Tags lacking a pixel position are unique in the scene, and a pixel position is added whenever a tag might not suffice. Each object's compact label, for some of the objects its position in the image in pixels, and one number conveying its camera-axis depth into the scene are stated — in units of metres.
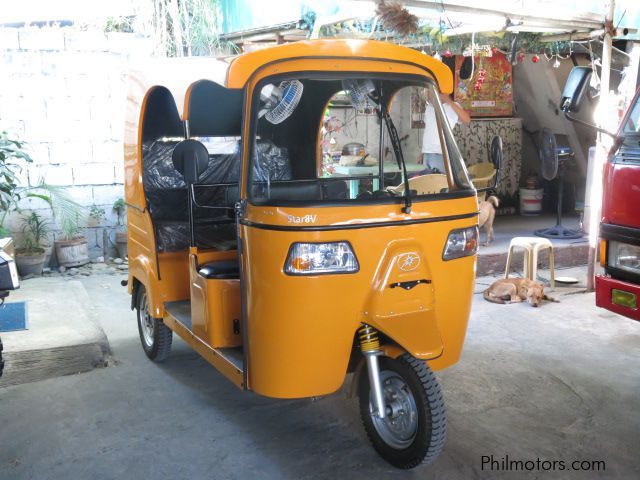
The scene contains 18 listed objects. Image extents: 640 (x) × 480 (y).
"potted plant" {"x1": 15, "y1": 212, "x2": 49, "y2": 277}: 7.84
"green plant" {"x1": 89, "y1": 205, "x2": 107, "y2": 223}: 8.63
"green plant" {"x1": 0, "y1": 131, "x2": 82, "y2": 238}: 7.45
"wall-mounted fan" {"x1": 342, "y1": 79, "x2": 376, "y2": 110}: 3.76
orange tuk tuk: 3.34
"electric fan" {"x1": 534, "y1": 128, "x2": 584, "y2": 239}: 8.59
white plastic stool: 7.34
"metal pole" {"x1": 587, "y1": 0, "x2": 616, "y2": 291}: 6.72
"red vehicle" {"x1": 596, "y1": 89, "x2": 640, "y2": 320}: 4.15
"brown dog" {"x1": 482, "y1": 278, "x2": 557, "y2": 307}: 6.80
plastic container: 11.39
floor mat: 5.54
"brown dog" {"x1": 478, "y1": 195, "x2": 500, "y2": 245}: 8.51
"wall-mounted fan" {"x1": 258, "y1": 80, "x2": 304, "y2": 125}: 3.58
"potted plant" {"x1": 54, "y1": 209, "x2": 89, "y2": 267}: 8.24
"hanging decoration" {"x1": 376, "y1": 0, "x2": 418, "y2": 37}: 5.63
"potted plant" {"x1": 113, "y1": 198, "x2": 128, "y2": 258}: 8.73
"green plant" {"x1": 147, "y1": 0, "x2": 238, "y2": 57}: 8.91
